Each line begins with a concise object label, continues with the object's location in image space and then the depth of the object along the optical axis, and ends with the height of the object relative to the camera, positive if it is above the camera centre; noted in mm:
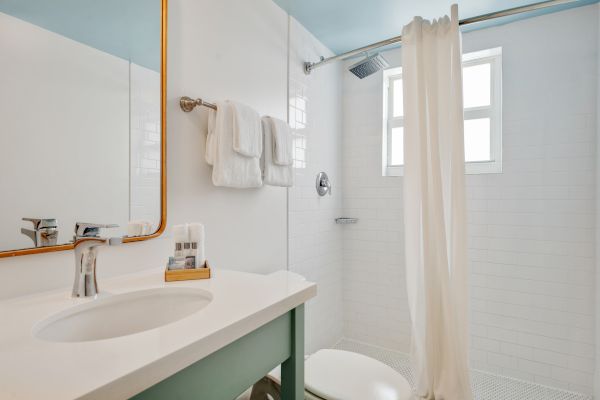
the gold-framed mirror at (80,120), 872 +232
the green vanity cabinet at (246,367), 610 -356
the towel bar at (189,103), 1331 +376
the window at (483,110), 2291 +618
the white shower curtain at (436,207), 1604 -38
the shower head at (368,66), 2051 +825
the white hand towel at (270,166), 1660 +165
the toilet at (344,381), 1229 -720
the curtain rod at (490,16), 1501 +840
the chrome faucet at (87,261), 864 -159
